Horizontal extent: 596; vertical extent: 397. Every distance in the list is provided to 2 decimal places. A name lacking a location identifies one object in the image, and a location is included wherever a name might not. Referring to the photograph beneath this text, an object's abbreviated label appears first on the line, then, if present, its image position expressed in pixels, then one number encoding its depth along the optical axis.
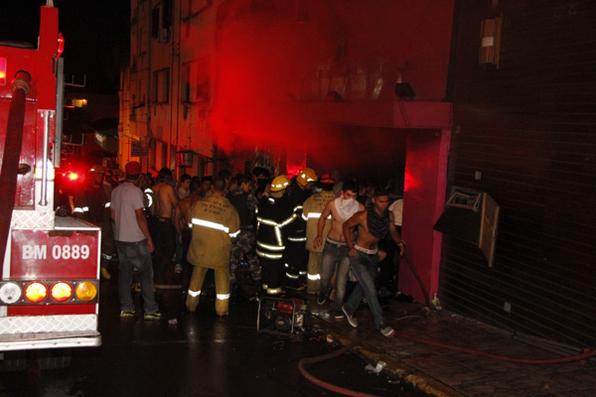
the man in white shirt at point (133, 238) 8.99
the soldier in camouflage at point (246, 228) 11.01
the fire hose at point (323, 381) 6.57
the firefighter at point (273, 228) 10.30
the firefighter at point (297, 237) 10.95
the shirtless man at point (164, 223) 10.80
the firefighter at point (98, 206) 12.19
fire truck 5.28
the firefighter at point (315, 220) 10.52
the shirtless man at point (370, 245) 8.60
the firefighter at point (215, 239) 9.20
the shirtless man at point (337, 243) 9.37
